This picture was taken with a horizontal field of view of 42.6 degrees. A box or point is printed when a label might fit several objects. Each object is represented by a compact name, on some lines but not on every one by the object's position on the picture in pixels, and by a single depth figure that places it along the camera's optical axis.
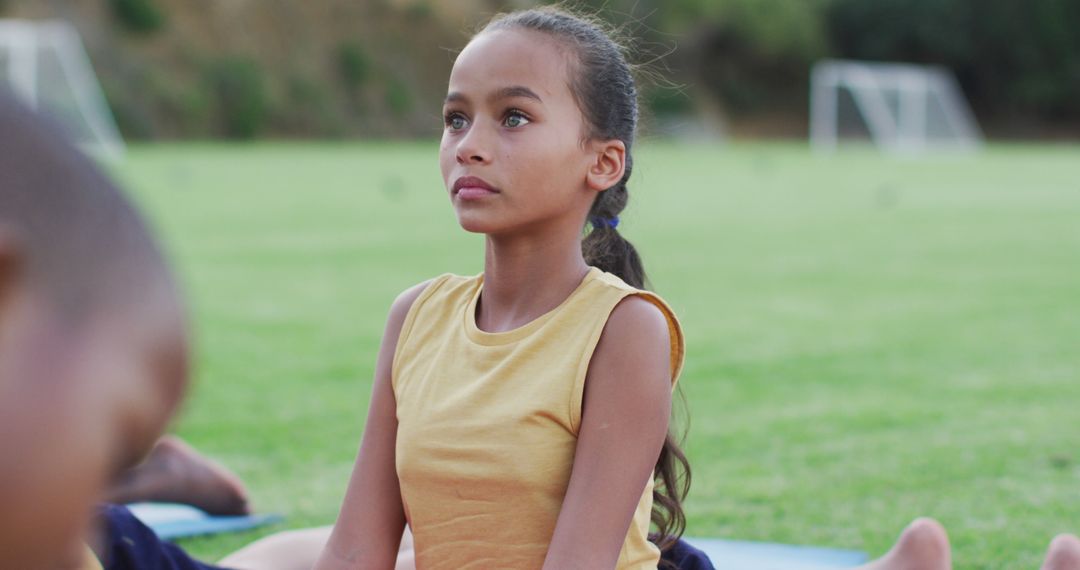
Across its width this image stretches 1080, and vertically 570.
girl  1.93
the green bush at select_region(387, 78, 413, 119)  39.44
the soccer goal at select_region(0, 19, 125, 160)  21.31
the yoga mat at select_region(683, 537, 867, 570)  2.98
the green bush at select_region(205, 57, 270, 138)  34.19
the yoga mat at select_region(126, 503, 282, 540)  3.38
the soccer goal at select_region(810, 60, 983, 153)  33.84
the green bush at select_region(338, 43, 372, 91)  39.28
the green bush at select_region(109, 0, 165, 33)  33.78
